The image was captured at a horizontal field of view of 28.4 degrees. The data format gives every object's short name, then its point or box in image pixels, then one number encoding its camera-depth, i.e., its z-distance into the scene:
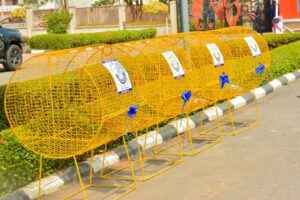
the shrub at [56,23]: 29.64
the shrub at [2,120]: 8.55
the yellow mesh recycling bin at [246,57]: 8.34
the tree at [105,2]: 55.94
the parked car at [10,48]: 17.77
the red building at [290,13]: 27.77
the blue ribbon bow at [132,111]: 5.59
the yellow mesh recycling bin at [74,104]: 5.34
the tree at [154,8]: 36.19
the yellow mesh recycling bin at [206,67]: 7.45
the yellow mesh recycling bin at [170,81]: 6.53
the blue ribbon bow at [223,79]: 7.52
